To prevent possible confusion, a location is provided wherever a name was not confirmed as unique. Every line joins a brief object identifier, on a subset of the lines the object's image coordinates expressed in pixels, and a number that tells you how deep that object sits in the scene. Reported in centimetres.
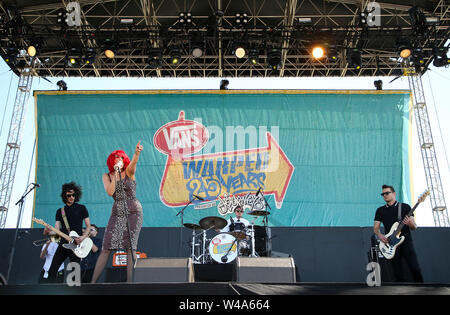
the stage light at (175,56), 979
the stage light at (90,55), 977
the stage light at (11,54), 966
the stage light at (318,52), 972
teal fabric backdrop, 930
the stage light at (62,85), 1024
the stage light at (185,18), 942
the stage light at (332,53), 985
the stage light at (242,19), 956
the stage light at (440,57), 943
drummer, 747
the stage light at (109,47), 960
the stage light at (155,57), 987
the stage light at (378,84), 1028
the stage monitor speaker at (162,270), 387
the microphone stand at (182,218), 760
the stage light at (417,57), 944
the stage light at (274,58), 990
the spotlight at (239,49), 964
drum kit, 717
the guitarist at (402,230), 482
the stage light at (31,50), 936
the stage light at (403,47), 930
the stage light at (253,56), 983
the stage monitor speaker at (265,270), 370
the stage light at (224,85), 1038
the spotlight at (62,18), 934
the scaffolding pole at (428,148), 1069
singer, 419
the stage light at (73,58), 972
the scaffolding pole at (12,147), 1079
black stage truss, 953
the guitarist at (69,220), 457
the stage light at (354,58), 976
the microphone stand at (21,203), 569
